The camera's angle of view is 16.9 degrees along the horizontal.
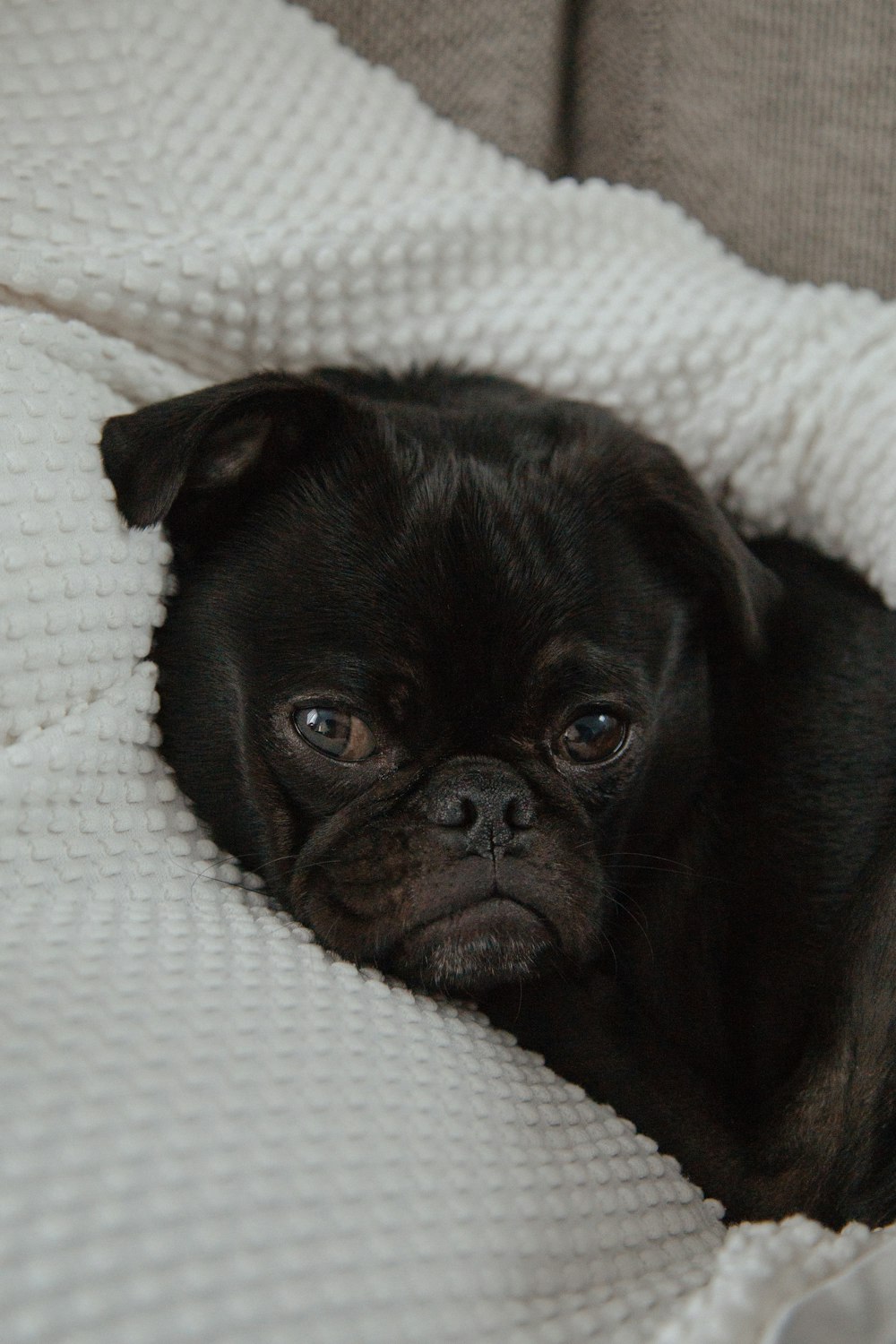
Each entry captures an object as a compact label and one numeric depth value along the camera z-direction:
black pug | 0.67
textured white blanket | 0.59
